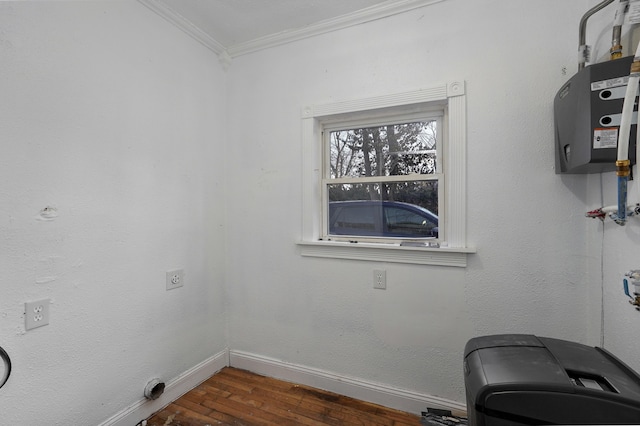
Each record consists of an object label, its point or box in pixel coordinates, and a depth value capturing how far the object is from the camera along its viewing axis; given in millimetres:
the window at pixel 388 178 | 1727
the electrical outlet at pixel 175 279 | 1925
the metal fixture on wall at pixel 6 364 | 1092
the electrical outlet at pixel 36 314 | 1267
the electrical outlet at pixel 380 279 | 1874
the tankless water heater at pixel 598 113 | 1082
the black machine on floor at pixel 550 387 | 786
